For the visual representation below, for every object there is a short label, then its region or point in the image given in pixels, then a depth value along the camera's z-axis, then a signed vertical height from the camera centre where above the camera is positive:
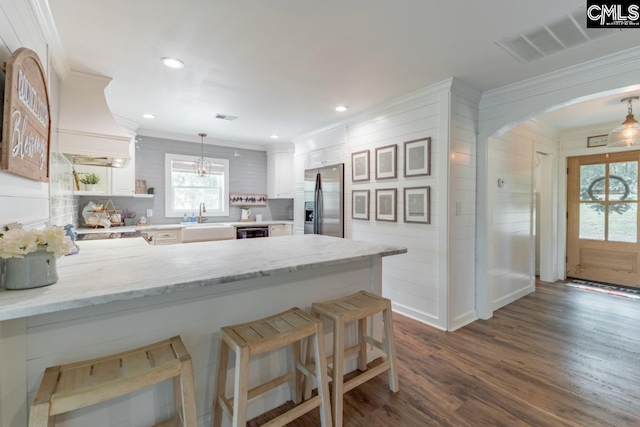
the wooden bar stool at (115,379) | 0.90 -0.61
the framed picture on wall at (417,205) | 3.02 +0.07
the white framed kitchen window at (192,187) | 4.93 +0.44
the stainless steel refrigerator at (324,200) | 4.09 +0.17
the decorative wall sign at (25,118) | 1.20 +0.47
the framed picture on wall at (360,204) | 3.72 +0.10
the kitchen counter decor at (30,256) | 0.99 -0.17
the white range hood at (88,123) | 2.43 +0.79
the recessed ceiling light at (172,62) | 2.34 +1.27
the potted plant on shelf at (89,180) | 3.64 +0.40
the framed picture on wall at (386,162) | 3.34 +0.61
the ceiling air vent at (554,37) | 1.88 +1.28
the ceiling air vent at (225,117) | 3.83 +1.32
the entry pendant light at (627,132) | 3.05 +0.88
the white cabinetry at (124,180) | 4.00 +0.45
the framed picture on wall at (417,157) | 3.01 +0.60
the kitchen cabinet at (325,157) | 4.16 +0.87
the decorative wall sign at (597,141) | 4.23 +1.09
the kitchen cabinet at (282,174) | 5.66 +0.75
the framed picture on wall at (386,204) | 3.37 +0.09
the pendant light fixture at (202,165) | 5.04 +0.84
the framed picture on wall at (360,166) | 3.70 +0.61
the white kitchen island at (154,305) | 1.04 -0.47
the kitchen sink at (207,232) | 4.44 -0.36
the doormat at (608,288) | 3.94 -1.16
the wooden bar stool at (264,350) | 1.23 -0.70
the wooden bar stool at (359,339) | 1.59 -0.84
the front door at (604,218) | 4.15 -0.10
